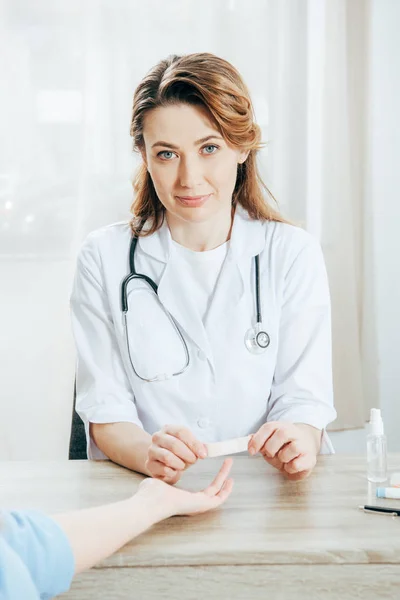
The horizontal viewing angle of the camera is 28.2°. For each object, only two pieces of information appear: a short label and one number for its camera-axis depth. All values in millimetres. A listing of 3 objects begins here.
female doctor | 1622
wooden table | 1027
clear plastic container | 1322
